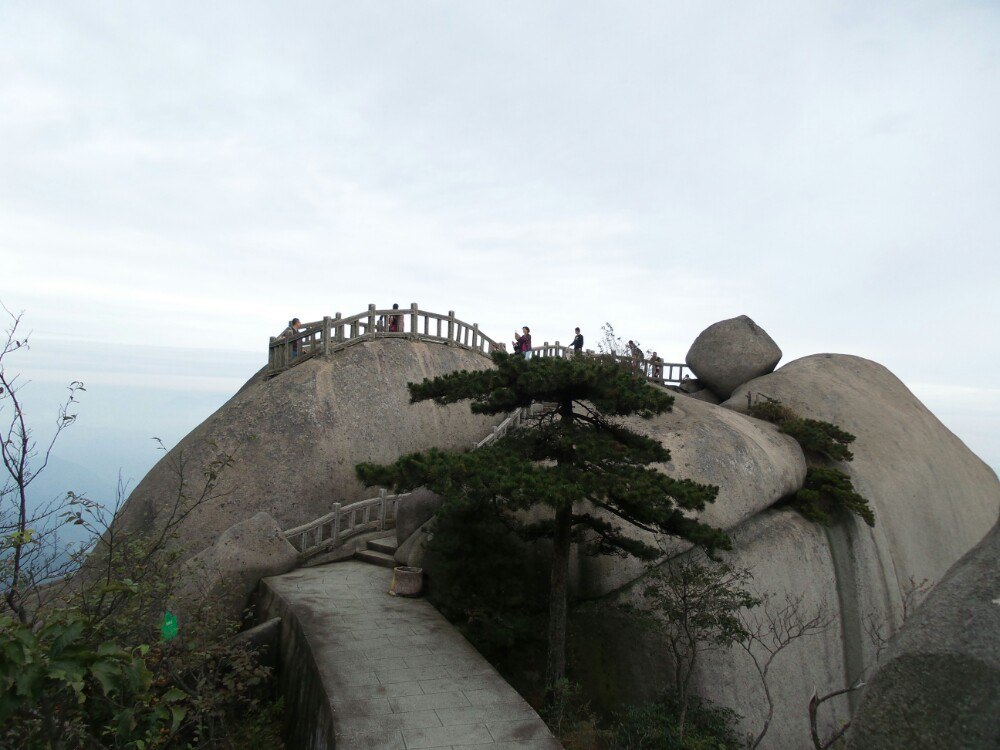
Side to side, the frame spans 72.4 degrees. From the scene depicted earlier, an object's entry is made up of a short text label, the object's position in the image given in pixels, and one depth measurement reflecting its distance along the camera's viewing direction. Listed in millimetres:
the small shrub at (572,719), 8977
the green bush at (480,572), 10820
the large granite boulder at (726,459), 14094
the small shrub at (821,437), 16781
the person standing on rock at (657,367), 23641
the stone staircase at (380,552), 14250
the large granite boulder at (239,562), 11758
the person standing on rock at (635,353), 23206
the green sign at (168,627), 7828
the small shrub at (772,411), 17844
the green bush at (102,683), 4016
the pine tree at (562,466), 9055
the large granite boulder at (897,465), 16812
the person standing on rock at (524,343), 22875
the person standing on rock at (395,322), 20375
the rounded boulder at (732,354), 21406
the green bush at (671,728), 9562
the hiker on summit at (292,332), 18562
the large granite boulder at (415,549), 12752
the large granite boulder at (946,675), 3895
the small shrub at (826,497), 15312
